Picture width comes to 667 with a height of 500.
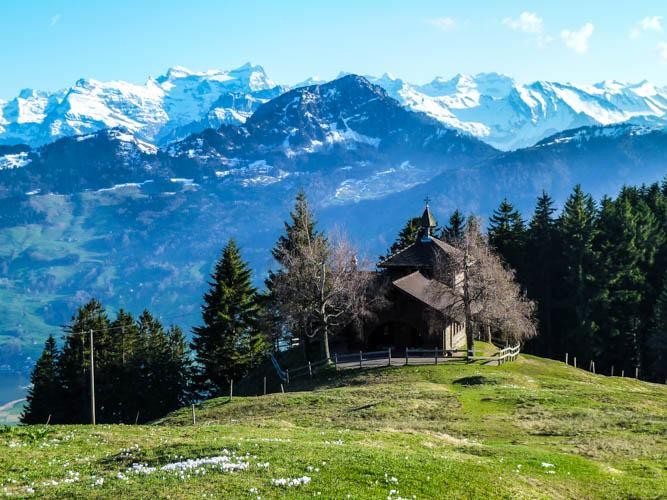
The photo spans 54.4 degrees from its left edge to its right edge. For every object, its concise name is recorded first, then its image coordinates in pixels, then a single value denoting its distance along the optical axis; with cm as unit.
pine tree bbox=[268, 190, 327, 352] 7006
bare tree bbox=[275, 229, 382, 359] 6581
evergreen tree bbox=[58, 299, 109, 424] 8050
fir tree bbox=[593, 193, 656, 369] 8356
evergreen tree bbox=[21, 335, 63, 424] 8325
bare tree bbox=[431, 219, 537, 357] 6297
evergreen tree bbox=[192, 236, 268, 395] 7781
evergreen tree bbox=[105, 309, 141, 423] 8606
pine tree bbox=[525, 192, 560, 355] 9125
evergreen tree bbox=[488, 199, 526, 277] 9544
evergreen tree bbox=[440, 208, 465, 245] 10638
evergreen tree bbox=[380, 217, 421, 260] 10012
